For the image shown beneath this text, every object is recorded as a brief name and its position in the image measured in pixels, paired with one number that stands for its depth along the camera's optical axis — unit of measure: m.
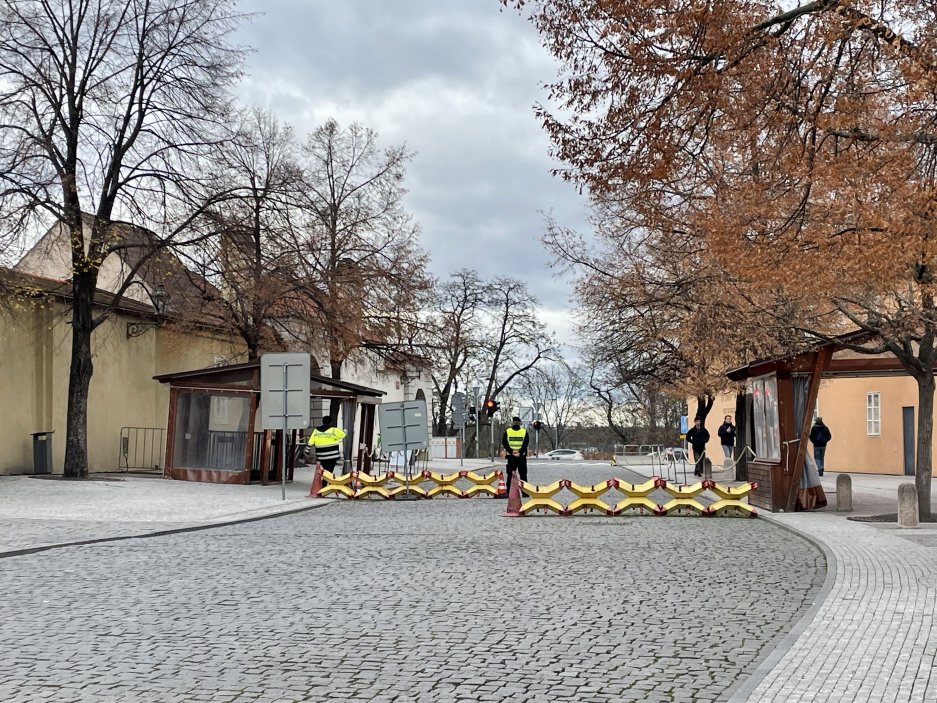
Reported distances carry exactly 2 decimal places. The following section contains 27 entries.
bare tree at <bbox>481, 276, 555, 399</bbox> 66.06
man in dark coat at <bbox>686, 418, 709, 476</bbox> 34.03
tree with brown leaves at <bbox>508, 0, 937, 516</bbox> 10.17
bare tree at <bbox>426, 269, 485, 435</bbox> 59.25
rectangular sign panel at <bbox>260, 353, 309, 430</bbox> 22.75
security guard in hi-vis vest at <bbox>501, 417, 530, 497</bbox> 22.66
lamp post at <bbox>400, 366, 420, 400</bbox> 37.81
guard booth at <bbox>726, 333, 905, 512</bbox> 19.30
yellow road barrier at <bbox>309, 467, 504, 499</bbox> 23.50
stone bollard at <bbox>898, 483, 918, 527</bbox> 16.34
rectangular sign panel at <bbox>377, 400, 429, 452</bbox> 25.22
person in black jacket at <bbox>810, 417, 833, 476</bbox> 31.20
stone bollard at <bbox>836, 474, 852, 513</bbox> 19.69
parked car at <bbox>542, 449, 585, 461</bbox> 80.16
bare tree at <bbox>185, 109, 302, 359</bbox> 26.16
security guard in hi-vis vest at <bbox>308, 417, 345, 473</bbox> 24.77
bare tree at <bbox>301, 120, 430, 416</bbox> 29.00
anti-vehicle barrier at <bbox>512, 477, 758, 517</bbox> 18.59
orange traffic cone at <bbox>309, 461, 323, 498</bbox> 23.87
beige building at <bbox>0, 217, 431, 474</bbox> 27.41
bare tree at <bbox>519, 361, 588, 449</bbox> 94.25
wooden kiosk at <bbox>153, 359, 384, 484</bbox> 27.58
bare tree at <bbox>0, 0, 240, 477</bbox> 25.19
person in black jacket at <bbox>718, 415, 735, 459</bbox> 33.00
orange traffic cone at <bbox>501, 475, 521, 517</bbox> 18.31
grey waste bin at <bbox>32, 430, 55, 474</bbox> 27.31
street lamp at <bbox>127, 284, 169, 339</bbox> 30.98
